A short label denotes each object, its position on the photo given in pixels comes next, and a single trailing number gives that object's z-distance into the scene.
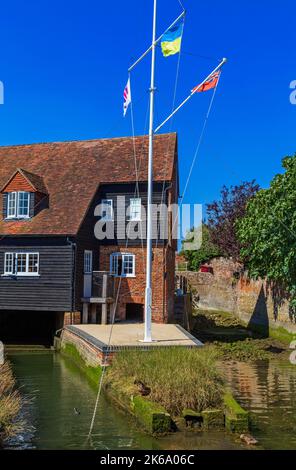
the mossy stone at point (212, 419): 10.93
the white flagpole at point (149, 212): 17.06
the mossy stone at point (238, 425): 10.58
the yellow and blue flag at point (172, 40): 16.48
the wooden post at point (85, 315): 24.00
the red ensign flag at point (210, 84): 16.47
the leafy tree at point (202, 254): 48.98
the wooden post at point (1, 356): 14.27
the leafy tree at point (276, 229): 23.94
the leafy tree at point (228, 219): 39.06
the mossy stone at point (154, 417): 10.41
